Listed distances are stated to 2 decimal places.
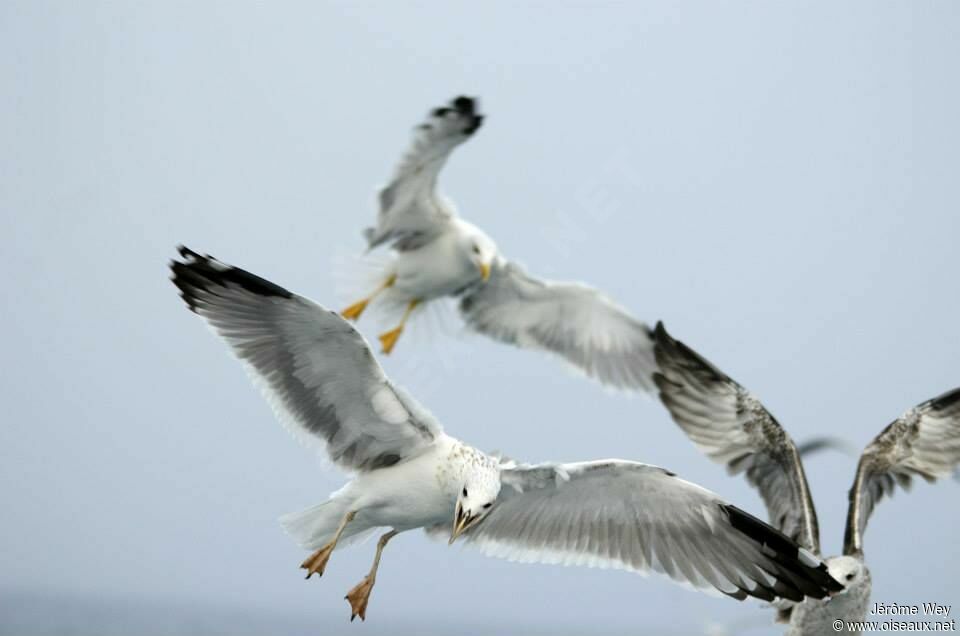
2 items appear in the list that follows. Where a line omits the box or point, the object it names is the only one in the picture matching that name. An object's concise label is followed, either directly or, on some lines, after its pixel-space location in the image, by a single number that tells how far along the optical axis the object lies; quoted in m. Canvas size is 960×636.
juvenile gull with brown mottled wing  11.55
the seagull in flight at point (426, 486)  9.61
